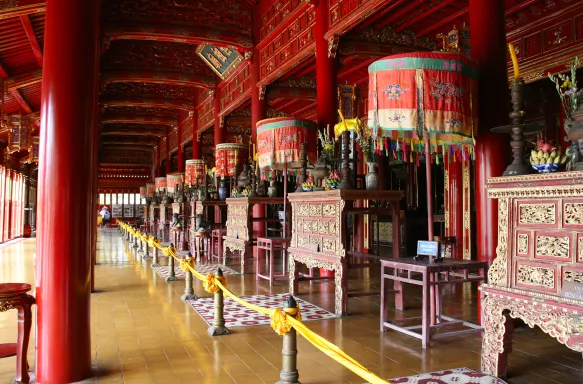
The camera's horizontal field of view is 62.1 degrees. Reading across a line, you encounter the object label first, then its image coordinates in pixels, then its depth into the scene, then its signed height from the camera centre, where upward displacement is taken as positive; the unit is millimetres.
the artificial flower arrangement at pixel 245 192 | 8383 +212
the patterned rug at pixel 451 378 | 2809 -1035
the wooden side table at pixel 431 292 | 3525 -710
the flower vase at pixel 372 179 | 5230 +267
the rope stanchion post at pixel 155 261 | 8562 -1025
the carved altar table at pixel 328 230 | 4648 -269
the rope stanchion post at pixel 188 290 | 5430 -969
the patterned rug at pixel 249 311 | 4375 -1060
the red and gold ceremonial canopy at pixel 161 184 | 17666 +762
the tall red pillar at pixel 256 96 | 9570 +2157
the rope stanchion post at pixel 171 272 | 6864 -974
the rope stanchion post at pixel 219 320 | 3922 -952
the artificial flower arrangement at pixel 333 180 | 5152 +254
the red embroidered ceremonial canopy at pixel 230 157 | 10227 +1006
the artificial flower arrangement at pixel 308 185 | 5695 +223
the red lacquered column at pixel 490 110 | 4199 +816
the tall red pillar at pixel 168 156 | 20444 +2044
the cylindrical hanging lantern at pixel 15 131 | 10938 +1677
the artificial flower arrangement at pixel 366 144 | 5627 +737
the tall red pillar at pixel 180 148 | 17828 +2099
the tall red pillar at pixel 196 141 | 15336 +2021
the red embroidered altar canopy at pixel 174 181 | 14692 +727
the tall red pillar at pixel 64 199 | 2924 +34
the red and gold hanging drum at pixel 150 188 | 21059 +717
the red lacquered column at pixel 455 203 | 7727 +8
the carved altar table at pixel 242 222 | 7648 -294
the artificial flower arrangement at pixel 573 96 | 2813 +630
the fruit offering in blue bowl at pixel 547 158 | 2746 +258
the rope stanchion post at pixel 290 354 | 2660 -834
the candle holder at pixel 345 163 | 4828 +416
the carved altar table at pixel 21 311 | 2836 -649
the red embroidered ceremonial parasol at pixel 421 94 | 3754 +861
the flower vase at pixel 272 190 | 8297 +240
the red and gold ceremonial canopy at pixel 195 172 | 12688 +854
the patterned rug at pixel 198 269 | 7340 -1084
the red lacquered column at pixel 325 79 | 6777 +1766
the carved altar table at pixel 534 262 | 2475 -325
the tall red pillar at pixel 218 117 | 12609 +2272
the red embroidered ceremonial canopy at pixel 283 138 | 6379 +871
